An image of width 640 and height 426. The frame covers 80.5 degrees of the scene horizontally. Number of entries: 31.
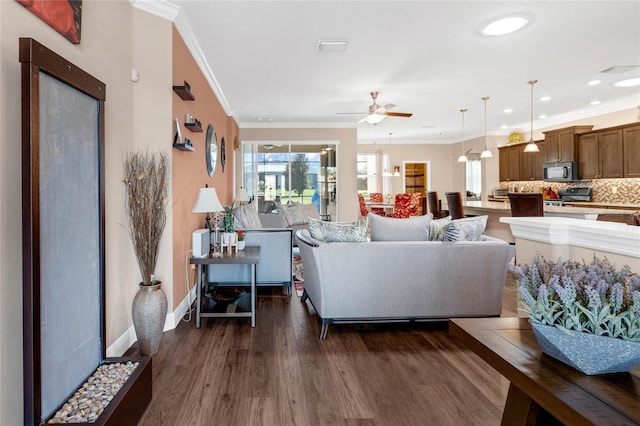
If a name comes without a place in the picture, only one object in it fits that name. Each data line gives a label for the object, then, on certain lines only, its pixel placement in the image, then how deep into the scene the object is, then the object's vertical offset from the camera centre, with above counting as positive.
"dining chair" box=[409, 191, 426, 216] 7.92 +0.10
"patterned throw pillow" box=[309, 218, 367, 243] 3.10 -0.17
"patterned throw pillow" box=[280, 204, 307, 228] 6.90 -0.09
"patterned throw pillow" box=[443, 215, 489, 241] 3.16 -0.15
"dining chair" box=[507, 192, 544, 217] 4.64 +0.06
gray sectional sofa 3.04 -0.56
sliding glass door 8.70 +0.88
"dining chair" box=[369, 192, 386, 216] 10.88 +0.38
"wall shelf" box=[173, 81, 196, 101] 3.24 +1.05
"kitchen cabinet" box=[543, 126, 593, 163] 7.33 +1.33
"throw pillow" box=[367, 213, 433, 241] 3.25 -0.16
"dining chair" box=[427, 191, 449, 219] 7.15 +0.09
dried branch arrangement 2.55 +0.02
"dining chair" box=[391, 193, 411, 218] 7.89 +0.08
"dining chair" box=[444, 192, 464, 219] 6.29 +0.07
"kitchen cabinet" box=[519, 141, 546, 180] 8.28 +1.04
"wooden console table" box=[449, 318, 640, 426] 0.75 -0.39
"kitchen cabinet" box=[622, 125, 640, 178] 6.20 +0.96
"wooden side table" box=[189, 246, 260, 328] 3.24 -0.50
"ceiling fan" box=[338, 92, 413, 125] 5.60 +1.44
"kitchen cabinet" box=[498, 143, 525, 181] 9.09 +1.19
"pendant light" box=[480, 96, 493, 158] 6.40 +1.87
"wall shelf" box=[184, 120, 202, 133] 3.61 +0.84
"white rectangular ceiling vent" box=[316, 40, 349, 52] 3.88 +1.74
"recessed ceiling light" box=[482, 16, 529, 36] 3.42 +1.72
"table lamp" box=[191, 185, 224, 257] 3.27 +0.08
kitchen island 4.53 -0.06
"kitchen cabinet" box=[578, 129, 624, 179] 6.54 +0.97
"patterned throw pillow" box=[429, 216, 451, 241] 3.26 -0.18
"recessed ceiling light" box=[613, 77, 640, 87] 5.33 +1.82
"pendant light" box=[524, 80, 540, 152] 6.51 +1.07
